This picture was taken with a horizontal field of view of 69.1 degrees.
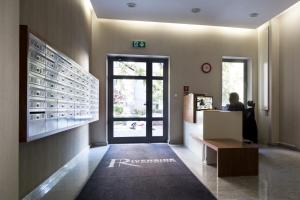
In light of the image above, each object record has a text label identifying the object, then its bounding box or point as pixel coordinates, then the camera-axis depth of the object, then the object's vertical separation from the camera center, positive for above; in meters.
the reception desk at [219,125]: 4.19 -0.48
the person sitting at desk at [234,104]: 4.50 -0.06
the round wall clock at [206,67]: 6.33 +0.97
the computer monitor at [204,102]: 5.11 -0.04
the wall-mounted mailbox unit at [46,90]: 2.00 +0.13
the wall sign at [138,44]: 6.03 +1.58
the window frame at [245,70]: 6.72 +0.96
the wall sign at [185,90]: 6.23 +0.31
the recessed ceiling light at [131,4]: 4.85 +2.18
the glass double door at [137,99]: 6.17 +0.05
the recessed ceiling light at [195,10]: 5.15 +2.17
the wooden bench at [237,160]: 3.38 -0.93
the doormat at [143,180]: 2.64 -1.15
